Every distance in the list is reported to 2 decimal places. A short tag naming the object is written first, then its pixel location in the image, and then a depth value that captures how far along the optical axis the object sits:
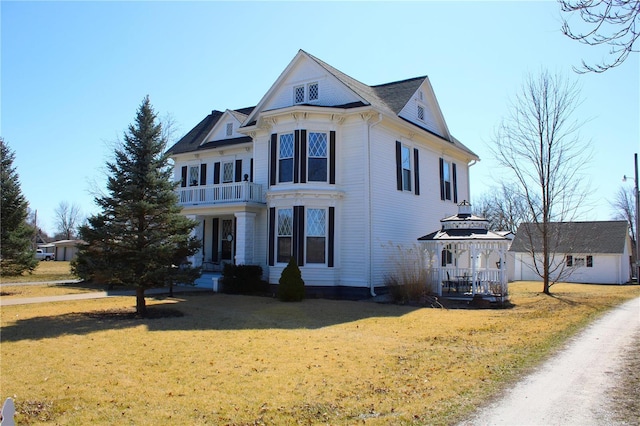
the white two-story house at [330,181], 18.59
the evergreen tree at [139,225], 13.44
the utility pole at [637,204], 31.14
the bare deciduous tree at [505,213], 50.62
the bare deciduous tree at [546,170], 21.89
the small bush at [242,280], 19.62
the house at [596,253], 32.66
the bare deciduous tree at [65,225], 101.12
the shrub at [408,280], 17.19
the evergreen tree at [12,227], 21.17
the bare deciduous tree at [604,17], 5.46
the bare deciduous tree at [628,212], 61.01
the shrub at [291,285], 16.58
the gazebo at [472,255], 17.66
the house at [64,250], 64.44
